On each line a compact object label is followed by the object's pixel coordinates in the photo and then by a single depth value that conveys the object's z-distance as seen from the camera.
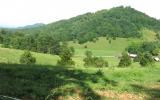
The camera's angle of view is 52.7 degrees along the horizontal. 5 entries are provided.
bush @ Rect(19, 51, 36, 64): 46.37
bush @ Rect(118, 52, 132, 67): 54.73
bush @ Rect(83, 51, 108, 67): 58.62
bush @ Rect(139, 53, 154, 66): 49.65
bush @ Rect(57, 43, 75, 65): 45.99
